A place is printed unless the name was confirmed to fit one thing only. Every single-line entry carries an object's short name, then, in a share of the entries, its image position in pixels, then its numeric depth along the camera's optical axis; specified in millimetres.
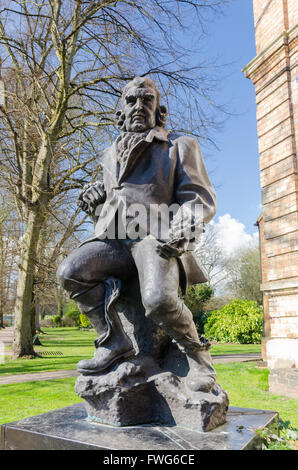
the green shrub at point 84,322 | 39962
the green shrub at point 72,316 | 44719
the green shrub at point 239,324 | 23516
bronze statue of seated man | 2805
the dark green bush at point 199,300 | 25750
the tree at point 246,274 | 34844
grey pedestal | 2408
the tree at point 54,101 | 11773
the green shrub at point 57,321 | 45588
